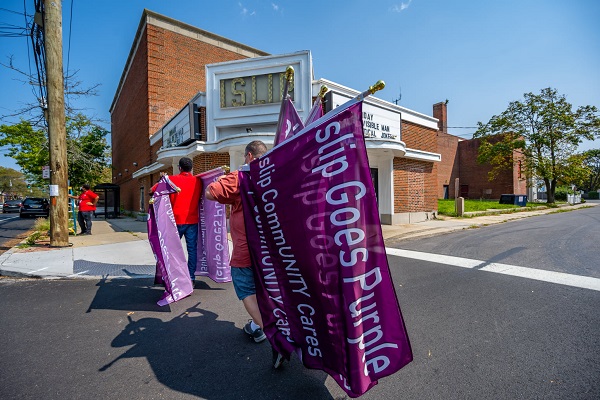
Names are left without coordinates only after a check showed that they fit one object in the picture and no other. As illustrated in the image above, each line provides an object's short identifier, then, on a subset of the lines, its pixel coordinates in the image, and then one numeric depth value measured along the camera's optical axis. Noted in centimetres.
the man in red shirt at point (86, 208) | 987
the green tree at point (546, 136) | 2408
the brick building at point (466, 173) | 3253
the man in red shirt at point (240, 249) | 248
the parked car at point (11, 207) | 2850
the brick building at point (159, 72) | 1705
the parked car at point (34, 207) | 2166
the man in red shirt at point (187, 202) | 433
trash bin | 2462
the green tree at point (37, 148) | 2322
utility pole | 743
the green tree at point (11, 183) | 6190
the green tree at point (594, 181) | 6627
